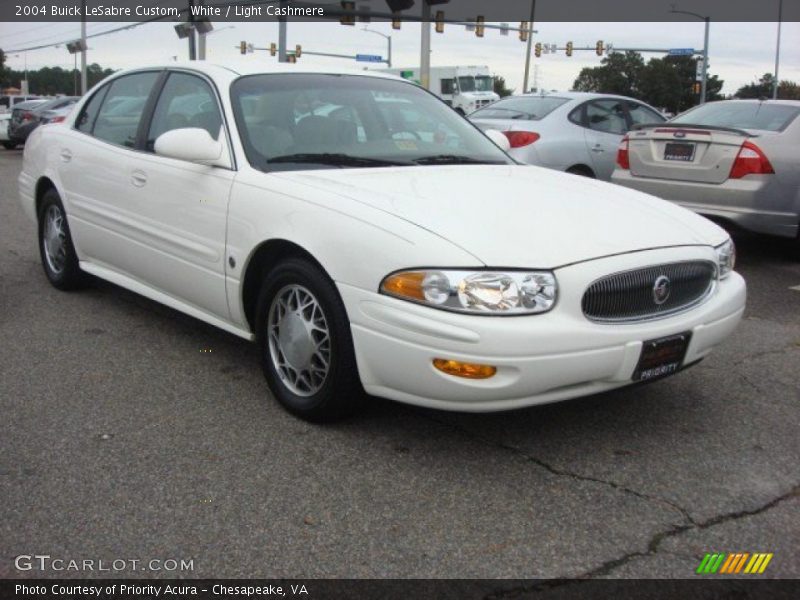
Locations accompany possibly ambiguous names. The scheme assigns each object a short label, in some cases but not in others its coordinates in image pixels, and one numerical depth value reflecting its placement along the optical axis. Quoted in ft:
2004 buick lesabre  9.81
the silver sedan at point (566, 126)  29.48
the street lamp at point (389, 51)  208.13
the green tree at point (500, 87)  292.86
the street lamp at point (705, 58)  132.46
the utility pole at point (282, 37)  82.02
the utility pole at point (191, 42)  93.12
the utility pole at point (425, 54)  59.24
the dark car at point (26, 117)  67.87
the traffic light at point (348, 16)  75.87
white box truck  136.26
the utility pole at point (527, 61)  138.04
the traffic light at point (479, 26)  101.86
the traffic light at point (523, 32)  125.38
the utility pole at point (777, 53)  171.50
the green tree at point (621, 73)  262.67
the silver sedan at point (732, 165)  22.74
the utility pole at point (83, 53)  135.93
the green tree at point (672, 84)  249.75
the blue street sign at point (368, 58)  191.15
